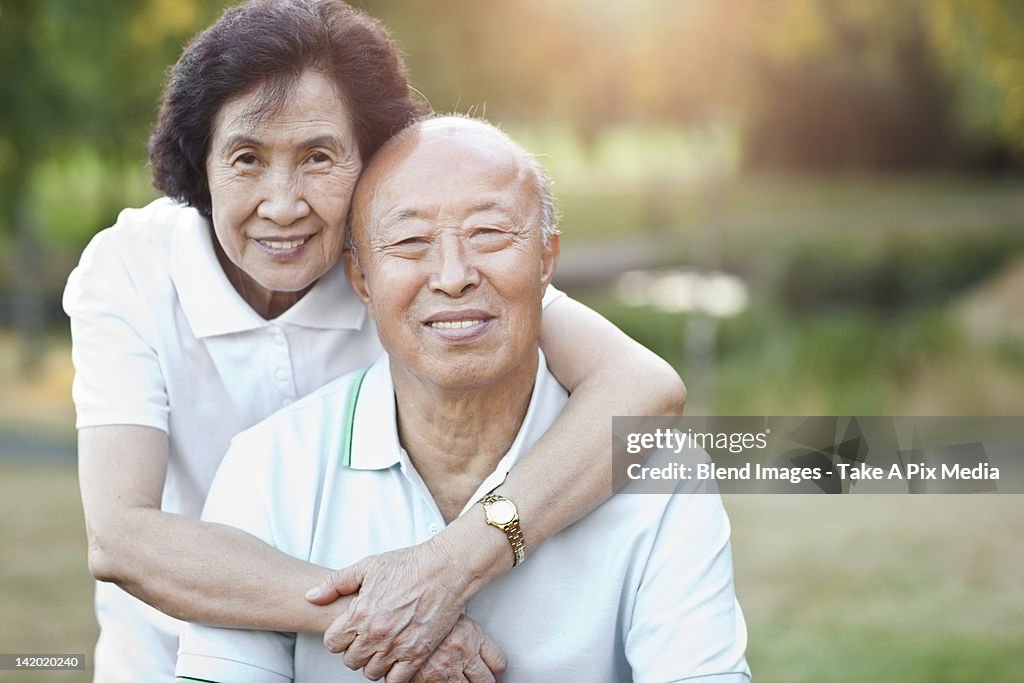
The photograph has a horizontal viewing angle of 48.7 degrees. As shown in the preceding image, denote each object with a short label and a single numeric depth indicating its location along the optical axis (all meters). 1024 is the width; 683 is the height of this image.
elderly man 2.10
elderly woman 2.02
